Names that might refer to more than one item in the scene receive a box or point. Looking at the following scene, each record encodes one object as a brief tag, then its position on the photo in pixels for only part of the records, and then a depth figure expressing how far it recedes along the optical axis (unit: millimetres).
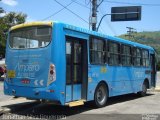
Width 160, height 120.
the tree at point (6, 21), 26488
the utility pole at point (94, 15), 18065
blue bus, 8576
